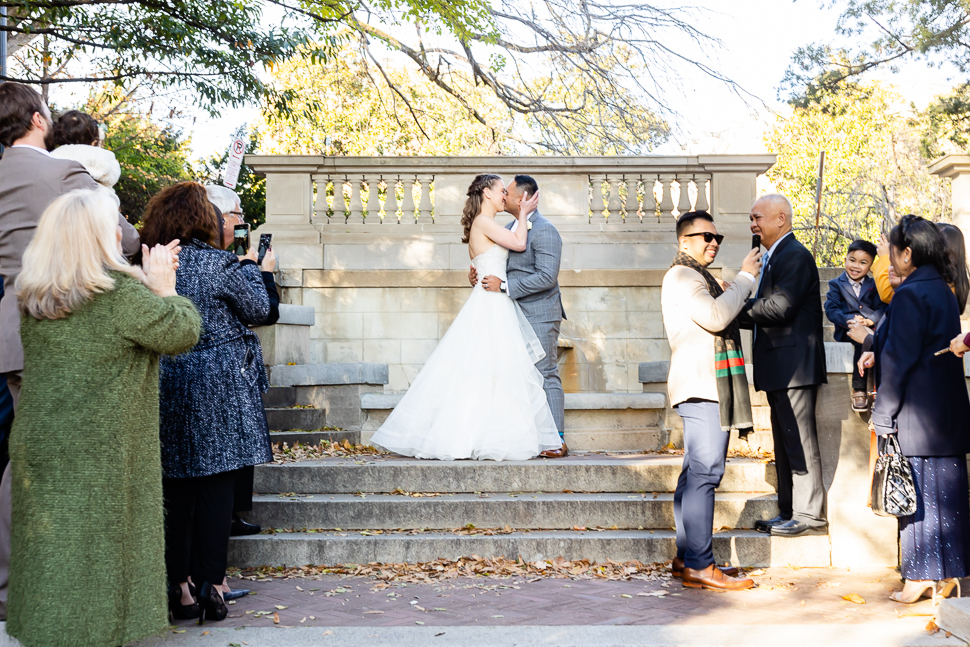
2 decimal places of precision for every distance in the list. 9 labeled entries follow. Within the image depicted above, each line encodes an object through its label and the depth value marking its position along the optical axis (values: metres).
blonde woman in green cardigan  3.18
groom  6.68
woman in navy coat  4.34
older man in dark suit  5.27
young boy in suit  6.87
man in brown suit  3.73
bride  6.36
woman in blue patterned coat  4.14
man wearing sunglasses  4.71
